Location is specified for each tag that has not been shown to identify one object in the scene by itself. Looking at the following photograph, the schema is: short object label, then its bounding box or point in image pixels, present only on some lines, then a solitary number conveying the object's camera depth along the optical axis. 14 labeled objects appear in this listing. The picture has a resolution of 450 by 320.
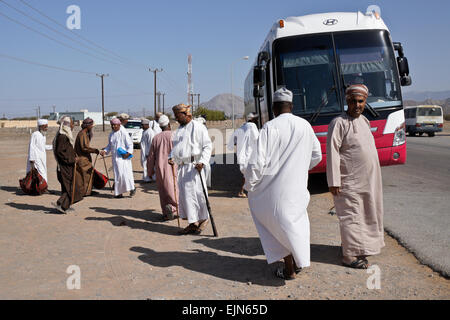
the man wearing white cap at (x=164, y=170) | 7.46
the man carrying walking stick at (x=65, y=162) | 8.05
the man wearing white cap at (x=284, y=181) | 4.17
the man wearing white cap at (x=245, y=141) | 4.24
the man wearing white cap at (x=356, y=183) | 4.59
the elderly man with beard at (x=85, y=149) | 8.97
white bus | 8.72
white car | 26.19
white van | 32.59
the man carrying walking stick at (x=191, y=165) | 6.46
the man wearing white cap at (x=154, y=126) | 13.28
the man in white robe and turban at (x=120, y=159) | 9.82
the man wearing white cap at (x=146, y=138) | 12.64
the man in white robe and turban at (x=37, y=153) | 10.32
